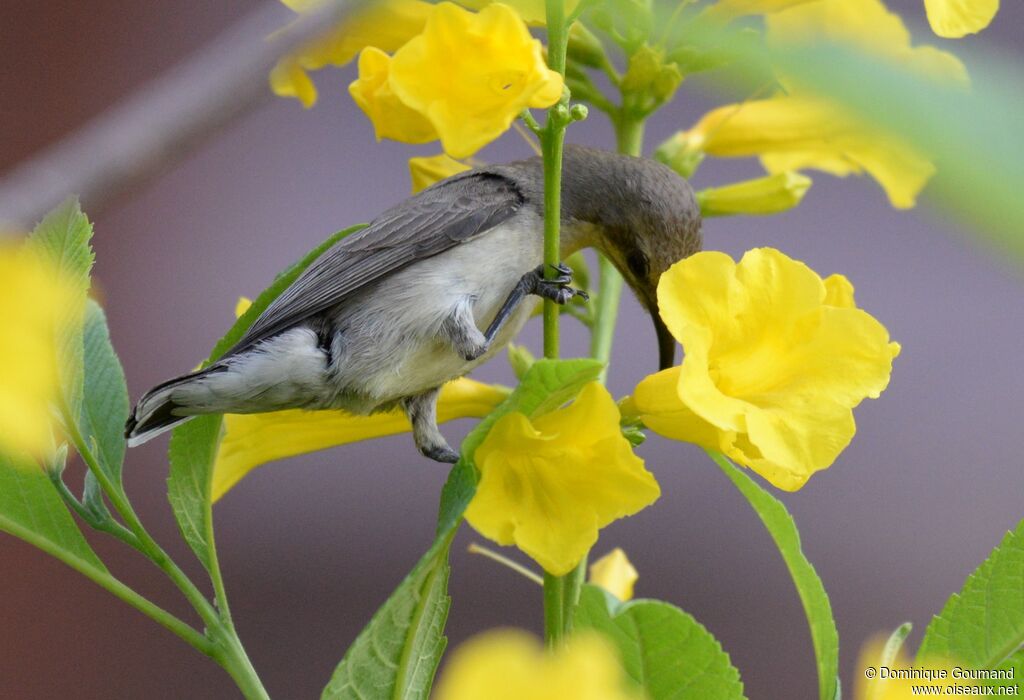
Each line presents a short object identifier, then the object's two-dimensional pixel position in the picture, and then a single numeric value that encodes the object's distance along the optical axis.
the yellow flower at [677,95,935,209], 2.10
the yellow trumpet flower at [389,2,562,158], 2.00
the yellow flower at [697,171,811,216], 2.10
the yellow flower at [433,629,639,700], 1.32
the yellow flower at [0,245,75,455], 1.30
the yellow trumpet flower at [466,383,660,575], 2.01
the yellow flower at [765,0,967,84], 2.03
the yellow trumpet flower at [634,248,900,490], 2.01
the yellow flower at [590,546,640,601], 2.09
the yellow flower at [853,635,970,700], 1.99
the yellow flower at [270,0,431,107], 2.06
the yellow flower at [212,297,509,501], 2.08
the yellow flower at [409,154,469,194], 2.10
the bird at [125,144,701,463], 2.10
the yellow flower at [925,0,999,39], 2.02
